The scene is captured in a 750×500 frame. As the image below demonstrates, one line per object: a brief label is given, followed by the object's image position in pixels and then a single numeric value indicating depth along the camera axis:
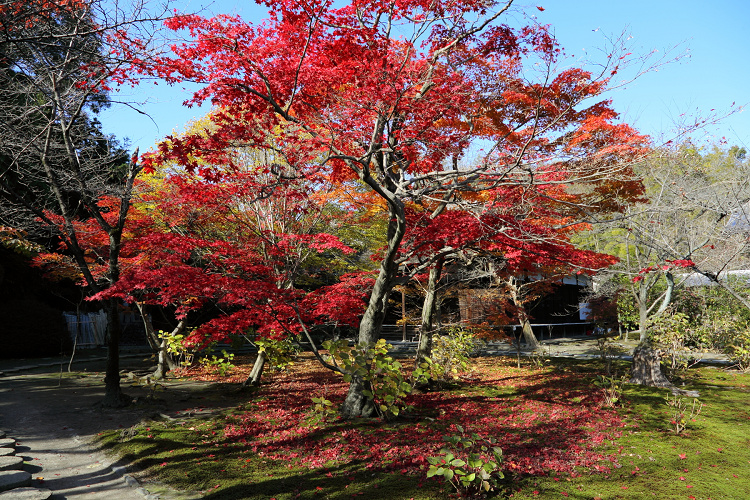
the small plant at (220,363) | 11.27
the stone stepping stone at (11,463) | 5.19
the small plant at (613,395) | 8.34
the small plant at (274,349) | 10.32
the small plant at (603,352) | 11.22
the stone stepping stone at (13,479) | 4.73
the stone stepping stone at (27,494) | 4.43
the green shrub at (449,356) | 10.80
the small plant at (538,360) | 14.15
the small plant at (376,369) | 6.42
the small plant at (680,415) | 6.75
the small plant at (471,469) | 4.38
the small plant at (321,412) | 7.16
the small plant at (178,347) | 11.39
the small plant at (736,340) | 13.25
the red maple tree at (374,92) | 6.45
